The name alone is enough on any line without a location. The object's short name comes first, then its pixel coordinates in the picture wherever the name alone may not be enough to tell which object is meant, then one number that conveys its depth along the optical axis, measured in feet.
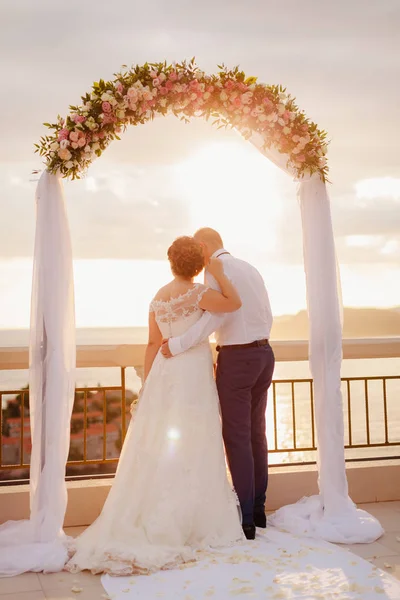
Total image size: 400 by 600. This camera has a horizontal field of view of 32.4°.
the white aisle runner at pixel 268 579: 11.28
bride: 13.38
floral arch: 14.66
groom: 14.51
